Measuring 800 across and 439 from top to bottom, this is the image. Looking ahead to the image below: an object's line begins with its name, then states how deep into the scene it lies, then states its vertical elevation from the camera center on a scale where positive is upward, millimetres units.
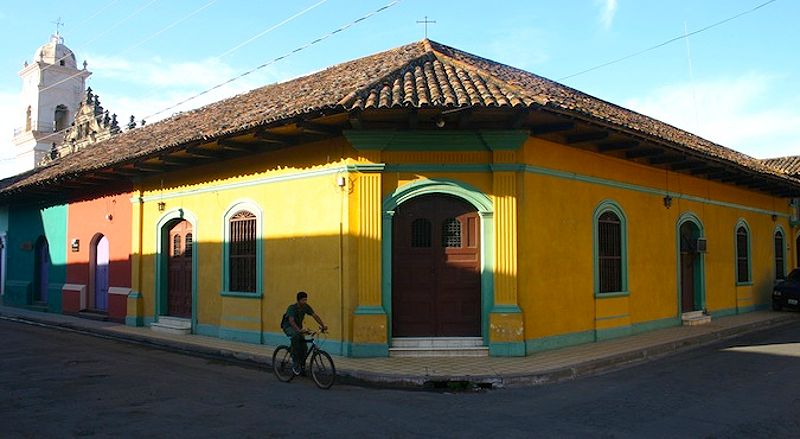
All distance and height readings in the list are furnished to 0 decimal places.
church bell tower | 43125 +10927
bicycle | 8906 -1620
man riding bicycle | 9305 -1055
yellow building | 10891 +846
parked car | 19844 -1329
